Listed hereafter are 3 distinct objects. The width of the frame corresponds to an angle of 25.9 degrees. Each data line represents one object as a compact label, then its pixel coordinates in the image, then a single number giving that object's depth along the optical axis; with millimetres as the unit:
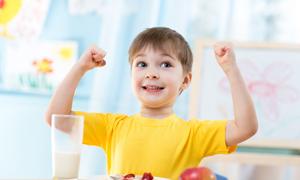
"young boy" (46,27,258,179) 1358
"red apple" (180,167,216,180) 992
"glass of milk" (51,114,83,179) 1176
